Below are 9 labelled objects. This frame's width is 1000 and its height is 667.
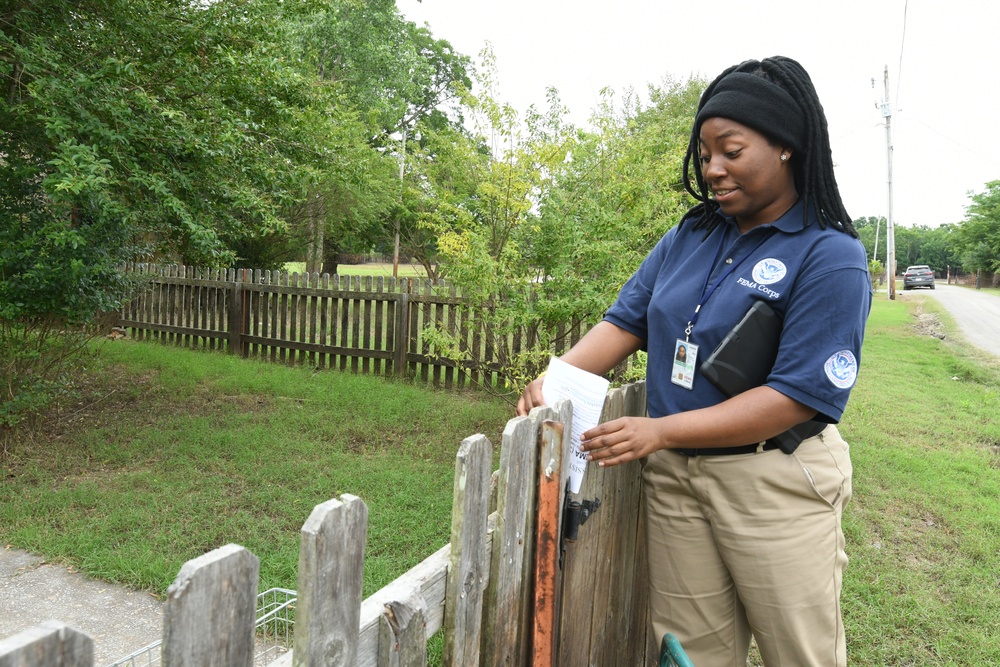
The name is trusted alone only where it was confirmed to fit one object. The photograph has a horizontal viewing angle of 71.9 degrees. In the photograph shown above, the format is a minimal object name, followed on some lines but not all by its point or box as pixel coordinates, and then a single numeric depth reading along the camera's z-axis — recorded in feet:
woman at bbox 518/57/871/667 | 5.33
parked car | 158.51
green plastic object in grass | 5.60
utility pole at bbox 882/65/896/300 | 95.30
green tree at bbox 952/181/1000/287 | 179.52
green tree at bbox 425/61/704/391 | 17.57
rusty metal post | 5.94
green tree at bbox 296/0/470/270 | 62.49
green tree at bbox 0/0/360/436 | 15.02
